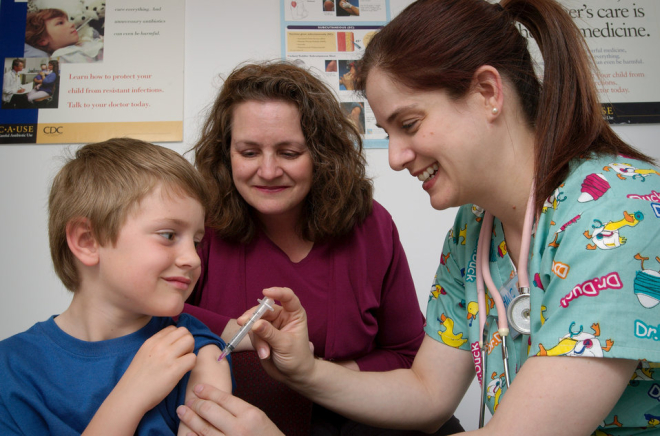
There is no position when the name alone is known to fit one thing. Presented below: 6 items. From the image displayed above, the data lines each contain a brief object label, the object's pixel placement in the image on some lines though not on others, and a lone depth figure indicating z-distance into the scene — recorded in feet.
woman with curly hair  4.46
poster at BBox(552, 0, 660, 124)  7.59
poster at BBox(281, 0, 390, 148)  7.13
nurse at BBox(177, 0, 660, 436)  2.26
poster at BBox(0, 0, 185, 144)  6.91
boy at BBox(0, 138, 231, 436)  2.65
